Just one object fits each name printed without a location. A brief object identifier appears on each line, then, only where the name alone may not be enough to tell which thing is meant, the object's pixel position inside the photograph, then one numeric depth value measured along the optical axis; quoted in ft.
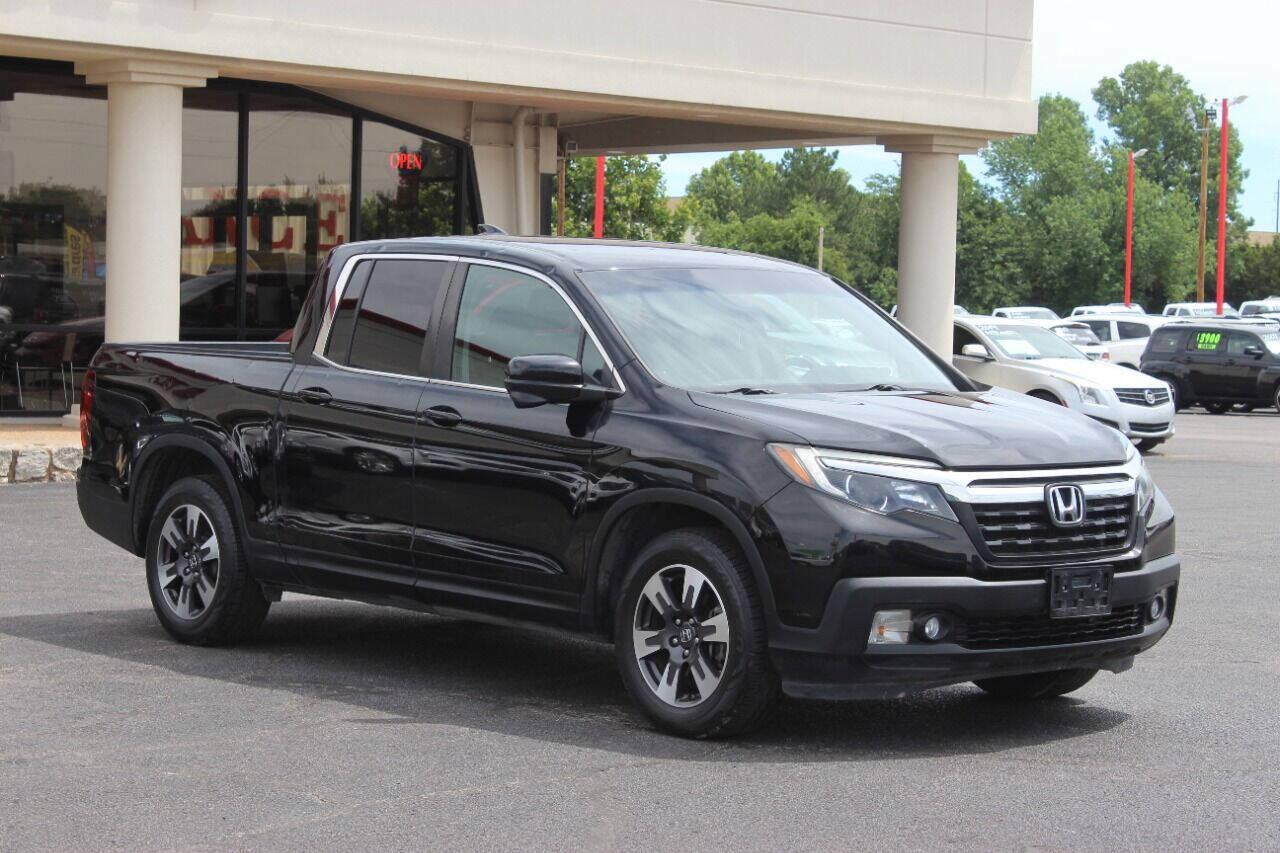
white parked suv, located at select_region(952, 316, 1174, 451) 74.95
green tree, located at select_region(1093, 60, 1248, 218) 429.38
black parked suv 112.37
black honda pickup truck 21.48
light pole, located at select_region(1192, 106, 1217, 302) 241.14
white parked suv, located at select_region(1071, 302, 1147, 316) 216.80
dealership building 59.11
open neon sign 75.87
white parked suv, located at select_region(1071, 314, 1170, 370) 149.59
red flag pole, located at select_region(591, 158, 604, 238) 124.57
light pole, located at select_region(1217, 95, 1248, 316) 189.71
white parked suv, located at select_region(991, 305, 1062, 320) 231.69
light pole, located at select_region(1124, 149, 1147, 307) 259.60
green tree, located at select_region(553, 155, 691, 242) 224.74
